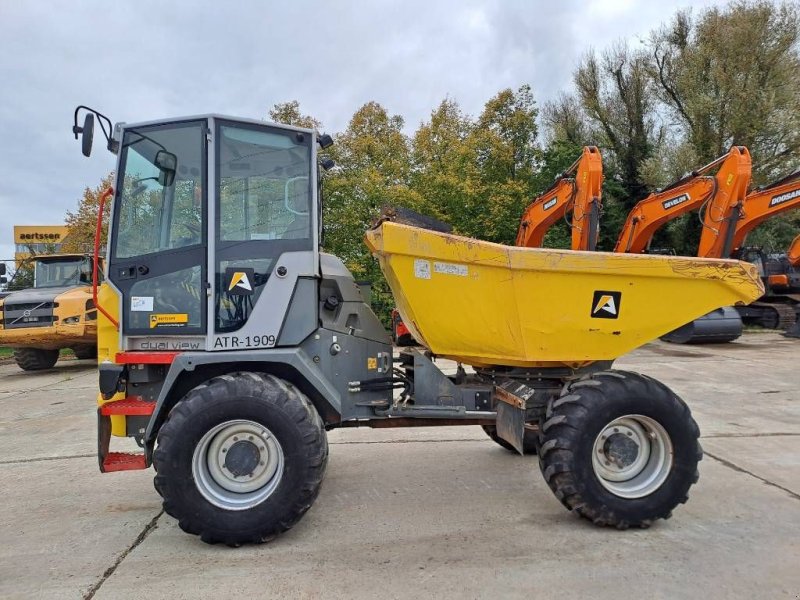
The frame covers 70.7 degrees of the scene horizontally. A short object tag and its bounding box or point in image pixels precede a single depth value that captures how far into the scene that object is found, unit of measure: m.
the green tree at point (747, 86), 20.39
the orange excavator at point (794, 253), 15.02
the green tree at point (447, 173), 18.27
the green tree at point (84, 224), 23.41
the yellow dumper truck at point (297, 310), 3.70
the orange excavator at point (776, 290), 17.17
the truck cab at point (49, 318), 11.27
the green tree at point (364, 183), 13.83
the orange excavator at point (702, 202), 9.89
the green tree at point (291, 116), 23.52
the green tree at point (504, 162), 18.62
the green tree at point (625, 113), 24.73
